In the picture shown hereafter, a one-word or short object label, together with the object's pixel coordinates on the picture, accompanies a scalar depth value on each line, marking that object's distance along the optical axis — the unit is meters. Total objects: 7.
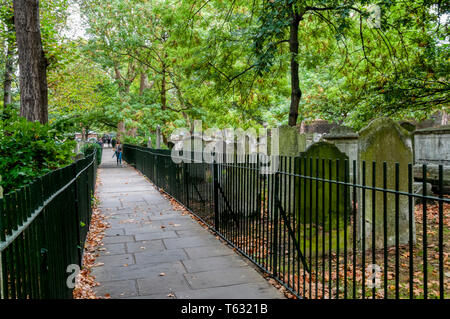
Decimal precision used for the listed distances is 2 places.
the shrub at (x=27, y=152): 5.00
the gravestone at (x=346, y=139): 8.70
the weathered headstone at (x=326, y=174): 5.36
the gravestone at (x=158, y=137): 22.38
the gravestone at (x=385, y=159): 5.54
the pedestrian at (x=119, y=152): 26.94
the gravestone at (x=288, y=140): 7.47
